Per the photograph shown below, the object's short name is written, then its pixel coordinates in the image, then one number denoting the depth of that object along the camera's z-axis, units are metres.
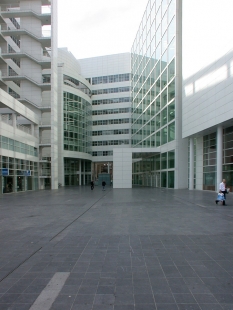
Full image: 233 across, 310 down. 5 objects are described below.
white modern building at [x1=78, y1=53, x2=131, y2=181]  66.44
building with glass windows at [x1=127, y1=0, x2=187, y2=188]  32.88
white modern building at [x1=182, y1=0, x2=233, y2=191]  21.72
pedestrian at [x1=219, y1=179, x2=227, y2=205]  14.91
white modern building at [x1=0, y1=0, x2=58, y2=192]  35.72
